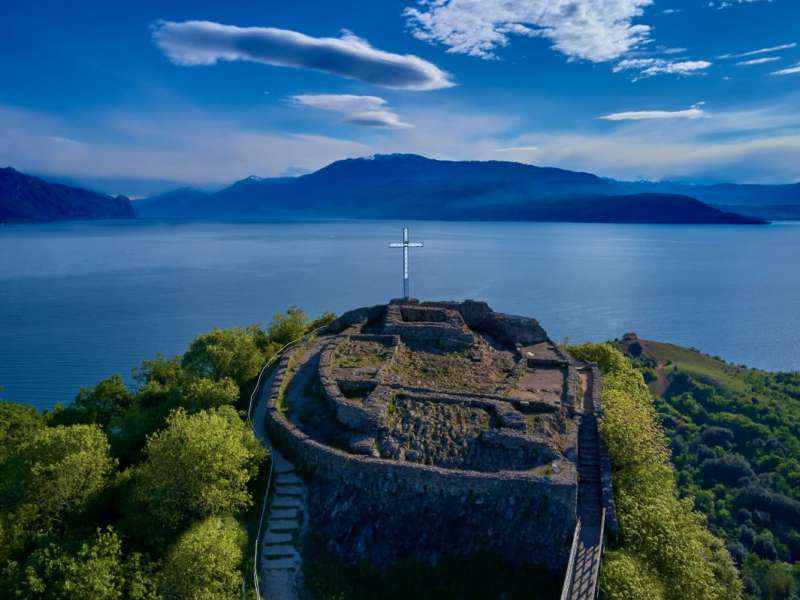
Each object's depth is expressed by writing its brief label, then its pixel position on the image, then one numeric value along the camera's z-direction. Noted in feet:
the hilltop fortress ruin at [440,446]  62.90
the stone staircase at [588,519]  58.90
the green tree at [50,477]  63.46
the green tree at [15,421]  106.11
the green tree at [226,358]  112.37
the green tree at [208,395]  91.91
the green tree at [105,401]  115.65
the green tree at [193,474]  62.64
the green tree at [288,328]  141.38
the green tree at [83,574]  53.21
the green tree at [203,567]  54.80
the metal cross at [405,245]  143.29
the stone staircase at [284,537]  59.82
